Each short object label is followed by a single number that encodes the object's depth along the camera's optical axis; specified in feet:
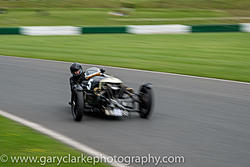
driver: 51.42
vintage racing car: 46.89
